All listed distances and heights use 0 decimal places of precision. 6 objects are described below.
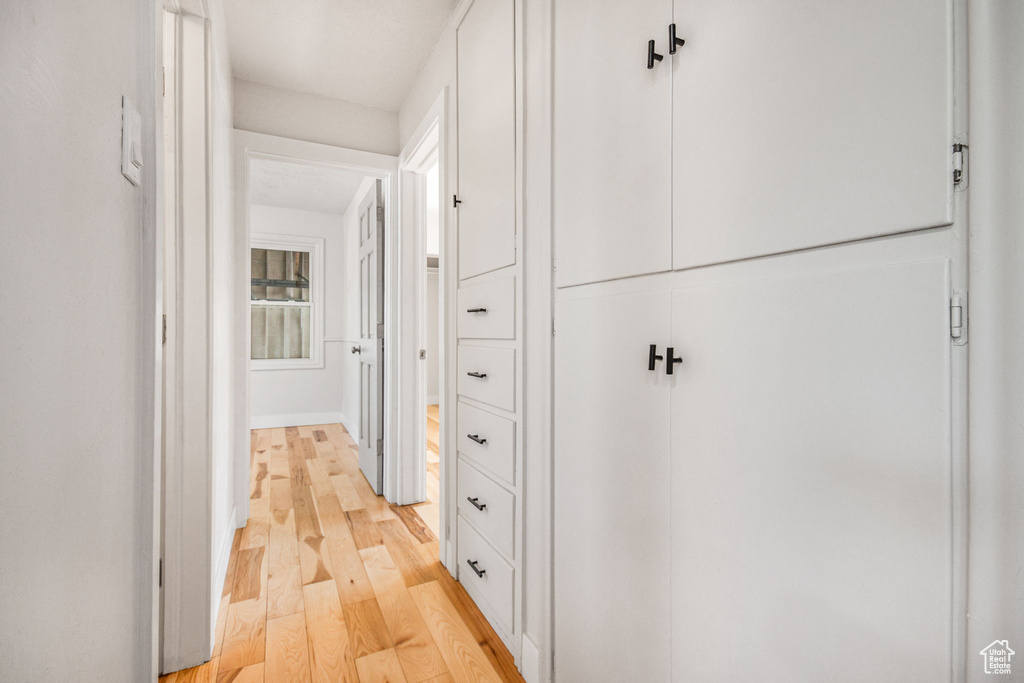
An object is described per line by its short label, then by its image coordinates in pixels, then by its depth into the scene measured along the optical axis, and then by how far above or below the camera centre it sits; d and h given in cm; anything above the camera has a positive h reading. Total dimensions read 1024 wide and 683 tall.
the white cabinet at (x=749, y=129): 56 +34
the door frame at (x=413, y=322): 269 +12
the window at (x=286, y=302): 504 +45
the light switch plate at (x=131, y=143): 63 +28
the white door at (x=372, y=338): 291 +3
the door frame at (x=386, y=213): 250 +75
